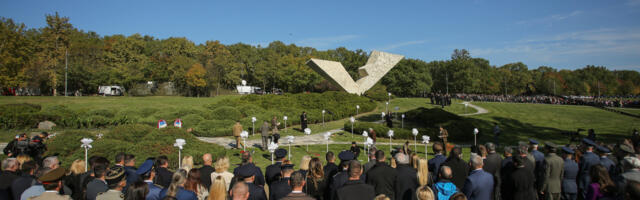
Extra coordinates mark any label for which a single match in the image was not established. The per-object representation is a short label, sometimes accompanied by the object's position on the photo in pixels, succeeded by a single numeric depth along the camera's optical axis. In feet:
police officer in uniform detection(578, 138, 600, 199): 20.89
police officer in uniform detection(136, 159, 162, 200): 17.76
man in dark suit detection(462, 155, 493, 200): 16.90
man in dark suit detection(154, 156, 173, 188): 19.89
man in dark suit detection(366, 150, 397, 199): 18.06
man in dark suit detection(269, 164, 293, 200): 16.74
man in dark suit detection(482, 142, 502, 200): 22.82
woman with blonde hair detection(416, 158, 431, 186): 17.69
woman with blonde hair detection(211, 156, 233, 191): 18.21
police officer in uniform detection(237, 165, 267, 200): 15.94
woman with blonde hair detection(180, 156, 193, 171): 20.03
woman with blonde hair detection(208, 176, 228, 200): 13.97
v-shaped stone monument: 120.88
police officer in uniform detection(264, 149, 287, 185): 19.83
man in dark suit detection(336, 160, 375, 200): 14.43
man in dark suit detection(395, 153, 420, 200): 17.99
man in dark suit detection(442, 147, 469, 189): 21.03
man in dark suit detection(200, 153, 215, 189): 20.03
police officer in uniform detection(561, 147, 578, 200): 21.57
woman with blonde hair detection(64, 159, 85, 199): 19.25
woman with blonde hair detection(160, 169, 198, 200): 14.92
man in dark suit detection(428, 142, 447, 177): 22.44
